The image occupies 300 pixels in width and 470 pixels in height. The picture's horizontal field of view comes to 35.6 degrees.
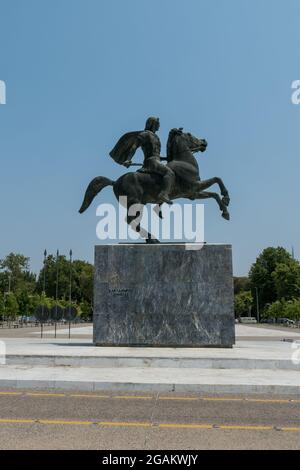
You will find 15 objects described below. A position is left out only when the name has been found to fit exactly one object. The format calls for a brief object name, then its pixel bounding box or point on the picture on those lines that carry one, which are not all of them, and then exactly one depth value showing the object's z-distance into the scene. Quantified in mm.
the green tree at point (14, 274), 111938
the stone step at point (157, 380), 9117
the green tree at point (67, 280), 112688
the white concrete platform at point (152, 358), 11727
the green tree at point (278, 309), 77988
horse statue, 16266
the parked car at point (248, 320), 106356
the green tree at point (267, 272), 98312
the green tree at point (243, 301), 104256
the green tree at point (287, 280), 85250
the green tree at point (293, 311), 65188
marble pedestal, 14625
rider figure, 15953
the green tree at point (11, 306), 69500
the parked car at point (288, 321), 67850
